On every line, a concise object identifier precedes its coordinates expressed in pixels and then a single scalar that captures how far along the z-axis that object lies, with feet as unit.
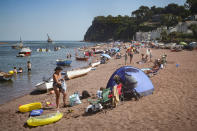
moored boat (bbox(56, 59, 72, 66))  85.68
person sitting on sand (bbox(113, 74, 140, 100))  25.35
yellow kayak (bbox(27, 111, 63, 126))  20.31
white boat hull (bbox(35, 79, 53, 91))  38.81
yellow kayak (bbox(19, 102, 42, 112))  26.02
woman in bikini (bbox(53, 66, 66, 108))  22.47
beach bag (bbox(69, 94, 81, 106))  25.55
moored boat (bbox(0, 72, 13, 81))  53.11
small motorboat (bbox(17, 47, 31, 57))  148.25
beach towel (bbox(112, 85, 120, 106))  21.98
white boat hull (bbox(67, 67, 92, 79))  52.05
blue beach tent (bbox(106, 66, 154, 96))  26.11
